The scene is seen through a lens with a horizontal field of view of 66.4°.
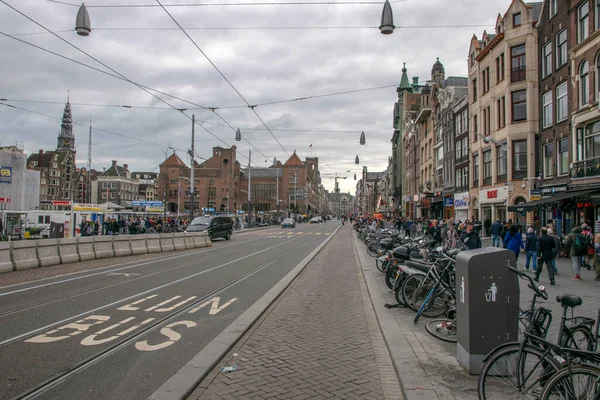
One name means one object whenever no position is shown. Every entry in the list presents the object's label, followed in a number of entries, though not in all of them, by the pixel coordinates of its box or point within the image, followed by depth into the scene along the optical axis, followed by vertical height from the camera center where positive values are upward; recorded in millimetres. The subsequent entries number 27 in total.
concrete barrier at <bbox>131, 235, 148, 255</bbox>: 21639 -1560
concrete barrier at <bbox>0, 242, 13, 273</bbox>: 14086 -1446
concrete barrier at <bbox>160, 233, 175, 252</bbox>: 23891 -1592
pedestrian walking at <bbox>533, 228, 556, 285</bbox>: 12477 -984
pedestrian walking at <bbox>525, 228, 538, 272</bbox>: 14090 -868
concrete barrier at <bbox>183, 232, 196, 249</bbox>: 26259 -1620
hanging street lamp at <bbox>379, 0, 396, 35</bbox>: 12406 +5317
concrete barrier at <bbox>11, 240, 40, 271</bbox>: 14672 -1408
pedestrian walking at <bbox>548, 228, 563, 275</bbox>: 12633 -785
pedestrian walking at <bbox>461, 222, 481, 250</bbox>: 15481 -902
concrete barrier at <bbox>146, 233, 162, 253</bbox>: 22755 -1551
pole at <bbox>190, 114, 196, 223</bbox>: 35203 +1788
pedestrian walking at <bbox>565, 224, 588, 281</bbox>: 12684 -908
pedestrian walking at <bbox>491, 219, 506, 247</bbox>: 20664 -691
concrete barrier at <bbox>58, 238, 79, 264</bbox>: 17000 -1464
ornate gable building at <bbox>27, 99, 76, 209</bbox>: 104750 +9835
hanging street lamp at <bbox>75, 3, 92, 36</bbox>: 11922 +4963
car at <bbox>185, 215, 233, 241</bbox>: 32250 -998
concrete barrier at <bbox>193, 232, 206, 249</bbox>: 27516 -1679
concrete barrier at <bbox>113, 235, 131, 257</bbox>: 20484 -1521
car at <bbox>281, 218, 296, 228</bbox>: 64812 -1580
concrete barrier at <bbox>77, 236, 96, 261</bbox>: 18109 -1462
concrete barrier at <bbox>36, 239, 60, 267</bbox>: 15898 -1429
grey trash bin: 4922 -951
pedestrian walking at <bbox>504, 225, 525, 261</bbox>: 14612 -838
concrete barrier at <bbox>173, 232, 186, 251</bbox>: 25109 -1595
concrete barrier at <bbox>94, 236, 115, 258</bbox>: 19219 -1488
